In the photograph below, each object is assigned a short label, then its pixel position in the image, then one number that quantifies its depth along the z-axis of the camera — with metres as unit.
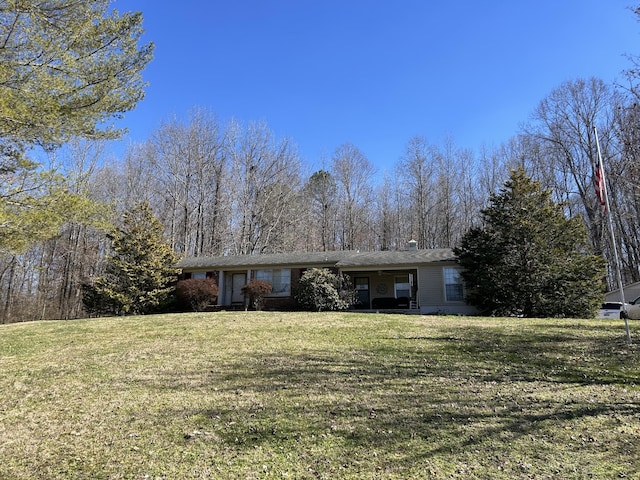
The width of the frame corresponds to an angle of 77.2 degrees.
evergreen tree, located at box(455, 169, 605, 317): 14.91
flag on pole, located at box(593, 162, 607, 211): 8.42
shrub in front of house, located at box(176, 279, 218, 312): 18.91
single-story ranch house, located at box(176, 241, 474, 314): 18.02
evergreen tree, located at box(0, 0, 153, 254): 7.99
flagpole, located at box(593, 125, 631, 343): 8.04
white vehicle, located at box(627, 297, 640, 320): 17.22
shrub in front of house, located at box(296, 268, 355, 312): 16.78
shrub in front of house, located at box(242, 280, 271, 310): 18.70
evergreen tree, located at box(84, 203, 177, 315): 18.00
